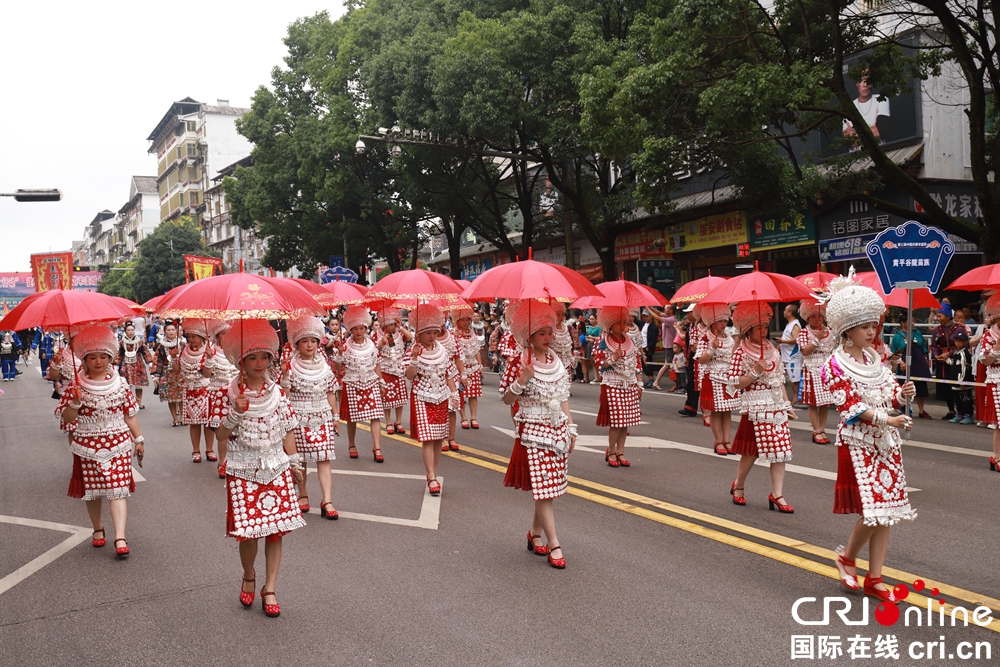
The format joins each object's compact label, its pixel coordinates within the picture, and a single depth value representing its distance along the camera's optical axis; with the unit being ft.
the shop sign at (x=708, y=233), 78.48
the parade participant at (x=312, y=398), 25.26
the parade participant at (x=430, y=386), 27.86
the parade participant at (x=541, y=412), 19.79
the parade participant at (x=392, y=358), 37.22
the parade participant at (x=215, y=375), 32.71
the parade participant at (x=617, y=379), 31.89
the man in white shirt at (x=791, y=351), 48.71
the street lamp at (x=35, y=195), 66.49
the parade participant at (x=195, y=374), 34.99
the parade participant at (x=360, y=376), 33.63
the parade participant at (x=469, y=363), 42.65
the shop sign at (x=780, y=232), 70.79
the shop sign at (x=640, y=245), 90.12
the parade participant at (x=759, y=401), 23.90
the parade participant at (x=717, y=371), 33.88
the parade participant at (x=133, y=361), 52.75
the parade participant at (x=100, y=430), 21.95
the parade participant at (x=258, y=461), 16.93
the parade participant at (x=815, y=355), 35.40
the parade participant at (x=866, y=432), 16.55
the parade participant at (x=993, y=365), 28.51
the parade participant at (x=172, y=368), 42.52
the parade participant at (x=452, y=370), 29.40
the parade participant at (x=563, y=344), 33.24
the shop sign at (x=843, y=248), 65.46
